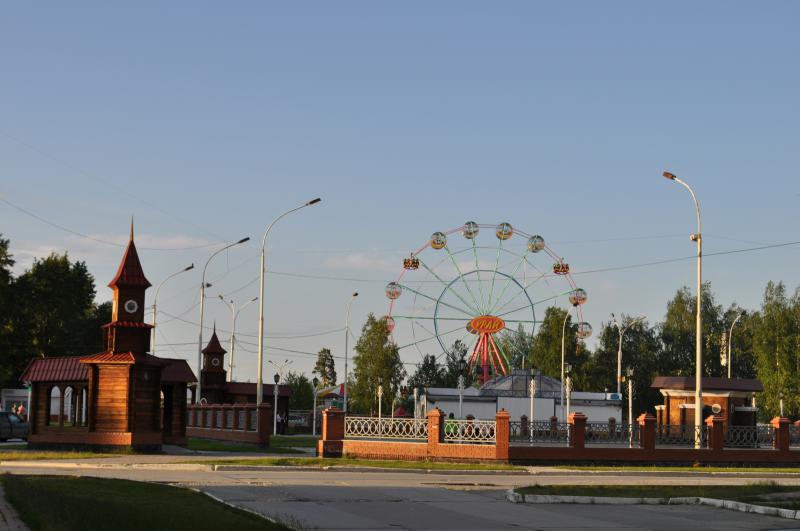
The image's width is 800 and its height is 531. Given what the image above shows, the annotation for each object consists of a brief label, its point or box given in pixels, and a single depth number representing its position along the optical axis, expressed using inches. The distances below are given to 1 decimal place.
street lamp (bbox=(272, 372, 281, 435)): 2685.5
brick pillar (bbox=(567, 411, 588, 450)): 1513.3
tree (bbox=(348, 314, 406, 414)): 4254.4
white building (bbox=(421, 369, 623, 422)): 2726.4
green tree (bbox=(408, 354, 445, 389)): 5354.3
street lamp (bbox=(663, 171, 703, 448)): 1608.0
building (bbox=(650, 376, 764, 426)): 2011.6
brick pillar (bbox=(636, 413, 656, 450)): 1556.3
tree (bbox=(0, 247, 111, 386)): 3590.1
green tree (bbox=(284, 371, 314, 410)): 5118.1
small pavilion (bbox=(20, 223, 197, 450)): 1632.6
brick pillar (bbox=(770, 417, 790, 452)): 1641.2
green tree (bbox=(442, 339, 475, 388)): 5319.9
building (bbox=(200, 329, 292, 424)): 2939.5
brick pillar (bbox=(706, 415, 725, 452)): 1592.0
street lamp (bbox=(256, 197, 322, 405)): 1899.6
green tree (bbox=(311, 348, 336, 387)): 6879.9
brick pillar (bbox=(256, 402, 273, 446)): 1891.0
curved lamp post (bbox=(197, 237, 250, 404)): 2636.3
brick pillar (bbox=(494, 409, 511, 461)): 1457.9
